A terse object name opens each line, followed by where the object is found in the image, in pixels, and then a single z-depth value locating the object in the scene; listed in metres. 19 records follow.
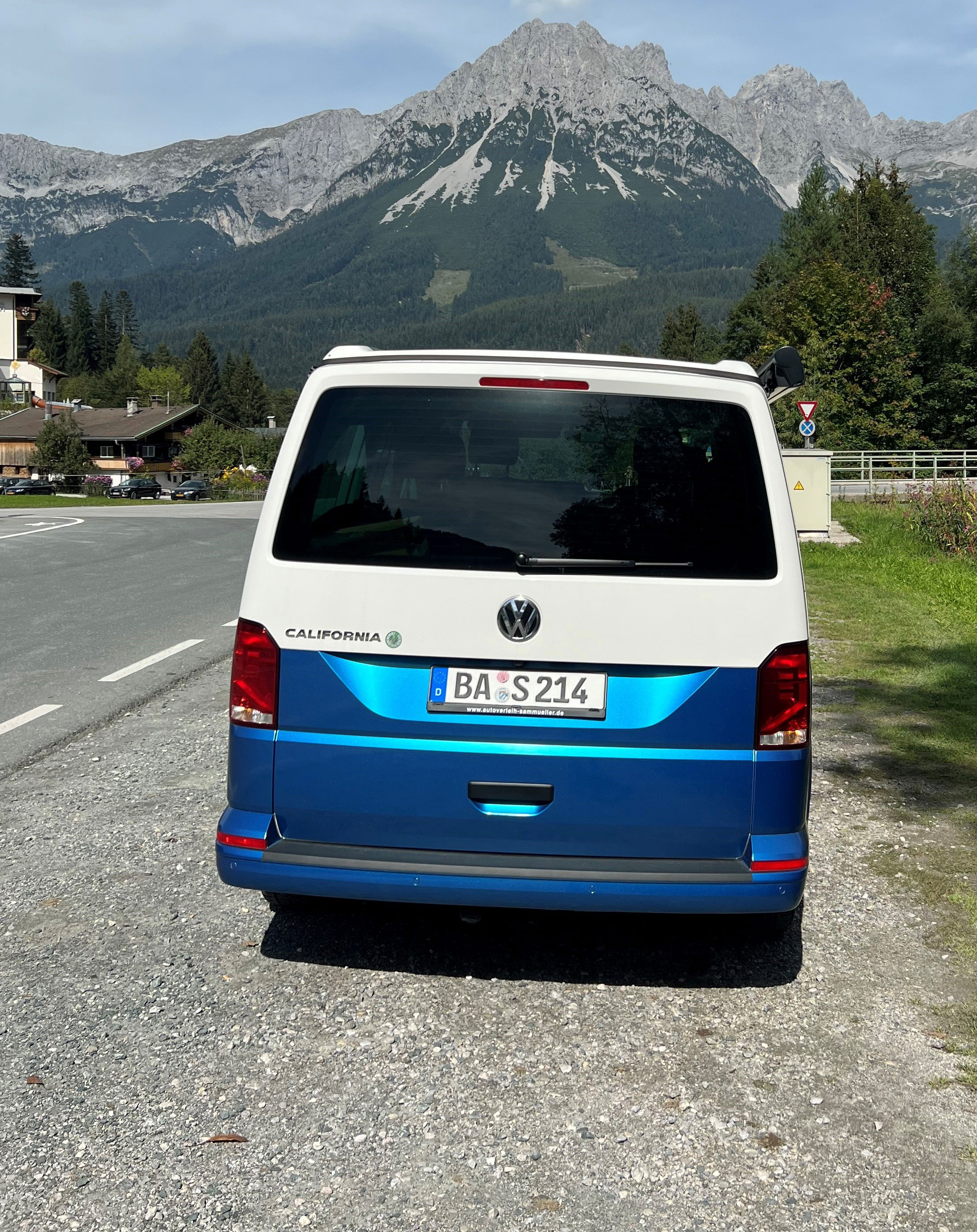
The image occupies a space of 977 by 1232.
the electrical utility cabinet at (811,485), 21.17
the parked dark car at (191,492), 75.88
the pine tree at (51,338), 168.50
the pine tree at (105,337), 180.75
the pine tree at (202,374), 169.88
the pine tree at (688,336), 130.69
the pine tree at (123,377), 160.88
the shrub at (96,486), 70.19
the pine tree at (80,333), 172.62
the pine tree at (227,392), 168.50
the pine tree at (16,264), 163.25
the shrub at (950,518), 17.97
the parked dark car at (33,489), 74.75
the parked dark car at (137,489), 74.12
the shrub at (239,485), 76.00
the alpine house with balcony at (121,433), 105.81
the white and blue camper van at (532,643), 3.60
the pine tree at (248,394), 168.50
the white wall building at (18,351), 124.38
